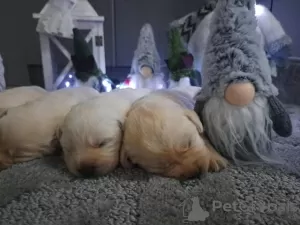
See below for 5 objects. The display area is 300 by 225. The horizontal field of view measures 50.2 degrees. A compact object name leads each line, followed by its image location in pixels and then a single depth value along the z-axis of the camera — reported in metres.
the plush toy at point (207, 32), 1.11
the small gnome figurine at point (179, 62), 1.08
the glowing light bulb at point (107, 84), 1.09
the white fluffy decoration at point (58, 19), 1.06
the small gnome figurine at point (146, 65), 1.18
